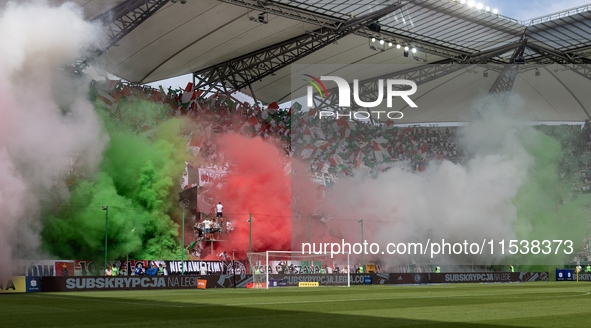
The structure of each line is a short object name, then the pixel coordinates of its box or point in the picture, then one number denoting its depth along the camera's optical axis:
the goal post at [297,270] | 28.65
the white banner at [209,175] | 36.88
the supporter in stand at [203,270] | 29.77
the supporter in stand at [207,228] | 33.94
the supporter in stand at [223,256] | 33.50
